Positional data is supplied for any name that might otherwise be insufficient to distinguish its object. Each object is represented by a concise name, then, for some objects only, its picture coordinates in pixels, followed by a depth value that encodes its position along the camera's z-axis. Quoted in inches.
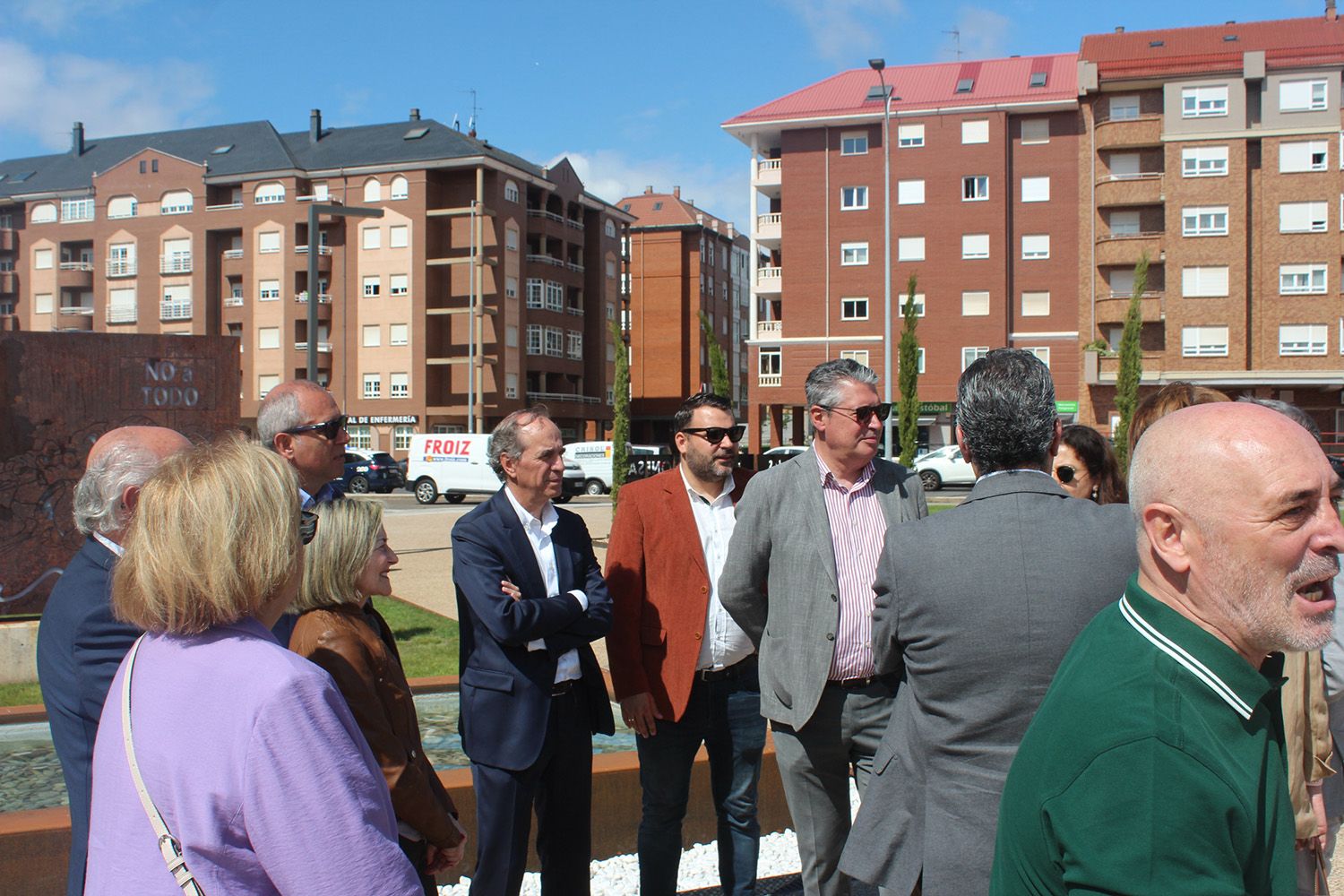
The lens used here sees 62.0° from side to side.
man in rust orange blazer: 167.0
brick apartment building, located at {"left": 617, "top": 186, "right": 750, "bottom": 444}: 3038.9
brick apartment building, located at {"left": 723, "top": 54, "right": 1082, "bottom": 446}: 1967.3
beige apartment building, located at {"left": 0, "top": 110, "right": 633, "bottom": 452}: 2338.8
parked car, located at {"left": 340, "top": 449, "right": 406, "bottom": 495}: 1578.5
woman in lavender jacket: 70.5
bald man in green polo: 56.5
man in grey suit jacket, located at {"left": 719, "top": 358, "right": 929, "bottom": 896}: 144.8
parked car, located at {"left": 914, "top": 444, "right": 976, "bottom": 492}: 1492.4
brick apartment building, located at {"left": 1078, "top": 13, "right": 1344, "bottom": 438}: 1822.1
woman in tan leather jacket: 116.0
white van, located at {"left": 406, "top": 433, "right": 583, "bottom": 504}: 1352.1
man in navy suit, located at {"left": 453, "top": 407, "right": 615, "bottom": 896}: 150.9
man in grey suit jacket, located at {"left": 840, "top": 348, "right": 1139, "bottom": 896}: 105.9
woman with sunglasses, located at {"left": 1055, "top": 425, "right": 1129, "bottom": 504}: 187.3
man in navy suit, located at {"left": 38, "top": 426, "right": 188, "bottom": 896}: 99.3
